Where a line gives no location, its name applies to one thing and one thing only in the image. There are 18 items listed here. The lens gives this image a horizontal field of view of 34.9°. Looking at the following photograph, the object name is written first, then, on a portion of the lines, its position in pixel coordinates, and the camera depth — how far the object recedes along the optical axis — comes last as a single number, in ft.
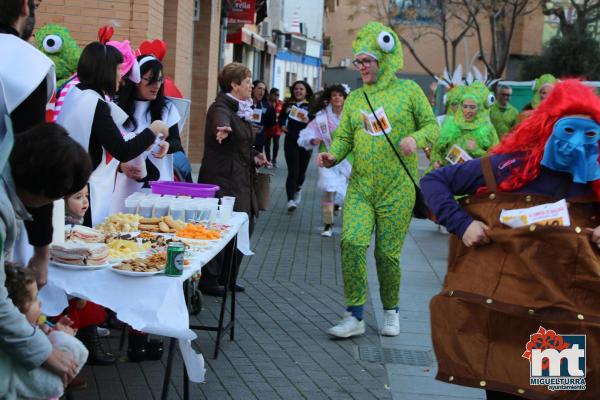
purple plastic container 20.62
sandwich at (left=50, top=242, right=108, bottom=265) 14.42
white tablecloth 13.98
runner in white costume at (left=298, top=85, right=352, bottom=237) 40.29
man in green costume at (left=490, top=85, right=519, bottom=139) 44.86
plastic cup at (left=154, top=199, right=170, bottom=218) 19.17
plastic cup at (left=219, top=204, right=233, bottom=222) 20.12
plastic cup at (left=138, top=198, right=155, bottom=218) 19.20
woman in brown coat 25.45
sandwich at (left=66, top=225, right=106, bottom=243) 15.69
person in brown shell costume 12.37
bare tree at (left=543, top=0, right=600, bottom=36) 99.35
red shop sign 70.18
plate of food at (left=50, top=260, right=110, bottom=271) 14.34
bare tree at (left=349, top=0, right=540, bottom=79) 94.38
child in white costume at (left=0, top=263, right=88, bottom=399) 9.55
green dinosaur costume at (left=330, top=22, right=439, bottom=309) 21.81
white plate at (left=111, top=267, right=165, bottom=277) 14.19
